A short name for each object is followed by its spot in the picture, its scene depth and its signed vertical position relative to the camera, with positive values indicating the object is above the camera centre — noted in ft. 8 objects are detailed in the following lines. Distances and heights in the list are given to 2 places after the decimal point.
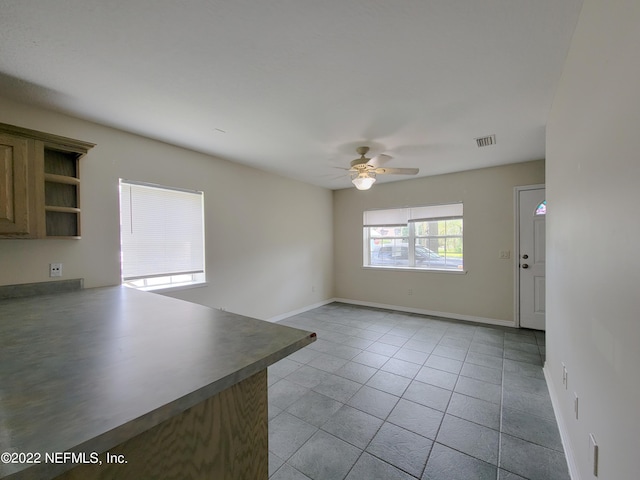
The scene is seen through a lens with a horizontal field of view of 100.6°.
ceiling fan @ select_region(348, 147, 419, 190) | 10.29 +2.60
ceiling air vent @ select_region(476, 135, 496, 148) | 9.93 +3.66
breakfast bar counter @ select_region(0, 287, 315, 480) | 1.96 -1.44
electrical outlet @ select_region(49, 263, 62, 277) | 7.63 -0.85
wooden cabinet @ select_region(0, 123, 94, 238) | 6.35 +1.50
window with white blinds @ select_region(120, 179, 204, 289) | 9.36 +0.15
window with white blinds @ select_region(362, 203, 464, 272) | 15.29 -0.08
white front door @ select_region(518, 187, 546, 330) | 12.80 -1.07
